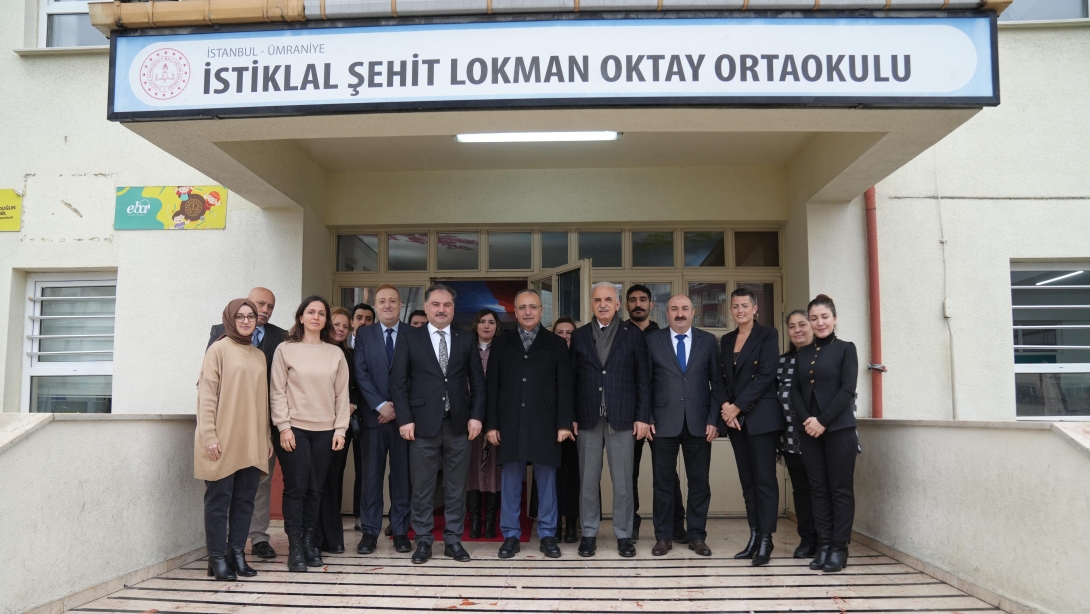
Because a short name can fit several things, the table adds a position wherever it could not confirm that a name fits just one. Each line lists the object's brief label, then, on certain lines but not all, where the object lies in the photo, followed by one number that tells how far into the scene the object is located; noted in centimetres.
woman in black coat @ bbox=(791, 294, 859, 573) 429
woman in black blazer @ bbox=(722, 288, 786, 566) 452
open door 572
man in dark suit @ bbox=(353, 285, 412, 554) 475
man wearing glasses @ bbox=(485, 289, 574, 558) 462
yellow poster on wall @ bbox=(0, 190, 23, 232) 626
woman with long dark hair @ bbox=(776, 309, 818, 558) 452
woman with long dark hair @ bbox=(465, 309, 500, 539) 513
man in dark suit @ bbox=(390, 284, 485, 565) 455
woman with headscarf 401
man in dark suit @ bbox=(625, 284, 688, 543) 512
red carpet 515
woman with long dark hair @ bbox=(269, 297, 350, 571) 429
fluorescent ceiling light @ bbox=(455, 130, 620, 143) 552
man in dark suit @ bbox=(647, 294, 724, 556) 468
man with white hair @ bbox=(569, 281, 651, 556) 467
